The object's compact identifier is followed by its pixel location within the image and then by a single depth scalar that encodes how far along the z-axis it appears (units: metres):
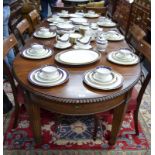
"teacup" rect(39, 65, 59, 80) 1.14
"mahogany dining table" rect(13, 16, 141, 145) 1.07
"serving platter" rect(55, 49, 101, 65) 1.38
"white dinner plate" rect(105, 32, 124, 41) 1.83
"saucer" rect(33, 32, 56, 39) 1.86
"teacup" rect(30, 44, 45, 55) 1.49
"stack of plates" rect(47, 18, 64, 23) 2.28
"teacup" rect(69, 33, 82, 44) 1.71
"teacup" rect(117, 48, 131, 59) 1.42
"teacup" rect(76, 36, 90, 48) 1.61
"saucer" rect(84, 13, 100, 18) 2.53
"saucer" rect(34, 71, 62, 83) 1.14
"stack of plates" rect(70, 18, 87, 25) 2.18
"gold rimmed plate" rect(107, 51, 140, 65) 1.38
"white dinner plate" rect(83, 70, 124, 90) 1.10
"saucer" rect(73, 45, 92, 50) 1.60
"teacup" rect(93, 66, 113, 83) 1.13
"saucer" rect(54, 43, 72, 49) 1.63
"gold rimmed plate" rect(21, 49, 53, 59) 1.47
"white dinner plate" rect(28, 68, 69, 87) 1.12
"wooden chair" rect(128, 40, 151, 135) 1.46
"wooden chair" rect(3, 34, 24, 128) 1.47
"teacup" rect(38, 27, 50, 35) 1.88
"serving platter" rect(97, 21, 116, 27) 2.19
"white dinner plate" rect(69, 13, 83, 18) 2.47
